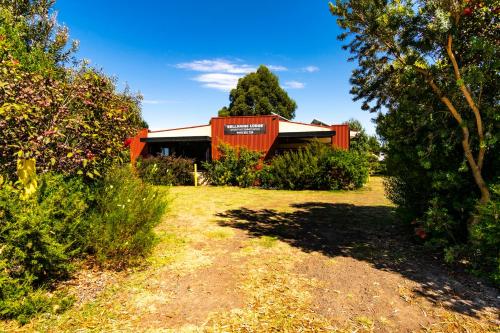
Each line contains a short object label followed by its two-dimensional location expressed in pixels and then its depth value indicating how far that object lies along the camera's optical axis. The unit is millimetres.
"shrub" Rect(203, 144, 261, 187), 17016
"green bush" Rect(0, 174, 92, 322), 3240
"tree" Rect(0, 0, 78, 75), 13203
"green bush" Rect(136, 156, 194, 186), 17281
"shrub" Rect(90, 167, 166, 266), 4555
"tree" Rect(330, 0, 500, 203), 4539
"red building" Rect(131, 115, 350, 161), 18281
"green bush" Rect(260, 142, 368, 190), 15299
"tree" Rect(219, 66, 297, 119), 41750
